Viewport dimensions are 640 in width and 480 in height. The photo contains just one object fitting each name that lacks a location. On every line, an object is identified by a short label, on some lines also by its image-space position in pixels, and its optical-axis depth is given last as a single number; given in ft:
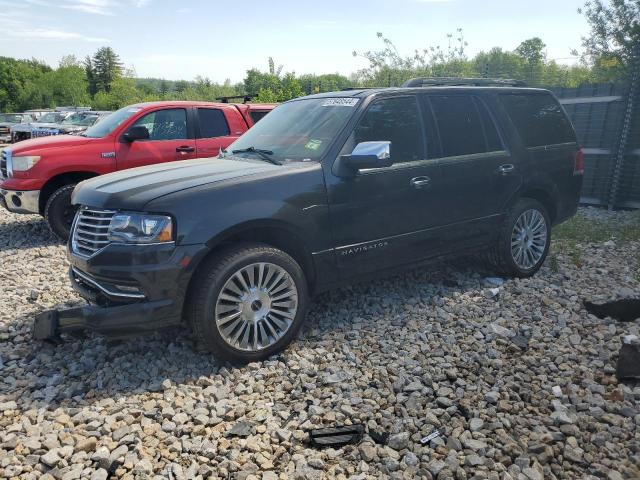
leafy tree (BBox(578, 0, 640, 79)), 55.16
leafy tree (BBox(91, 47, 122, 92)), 256.64
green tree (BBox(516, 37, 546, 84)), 247.99
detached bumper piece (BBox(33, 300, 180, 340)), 10.90
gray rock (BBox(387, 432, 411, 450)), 9.27
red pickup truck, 22.94
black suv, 11.11
